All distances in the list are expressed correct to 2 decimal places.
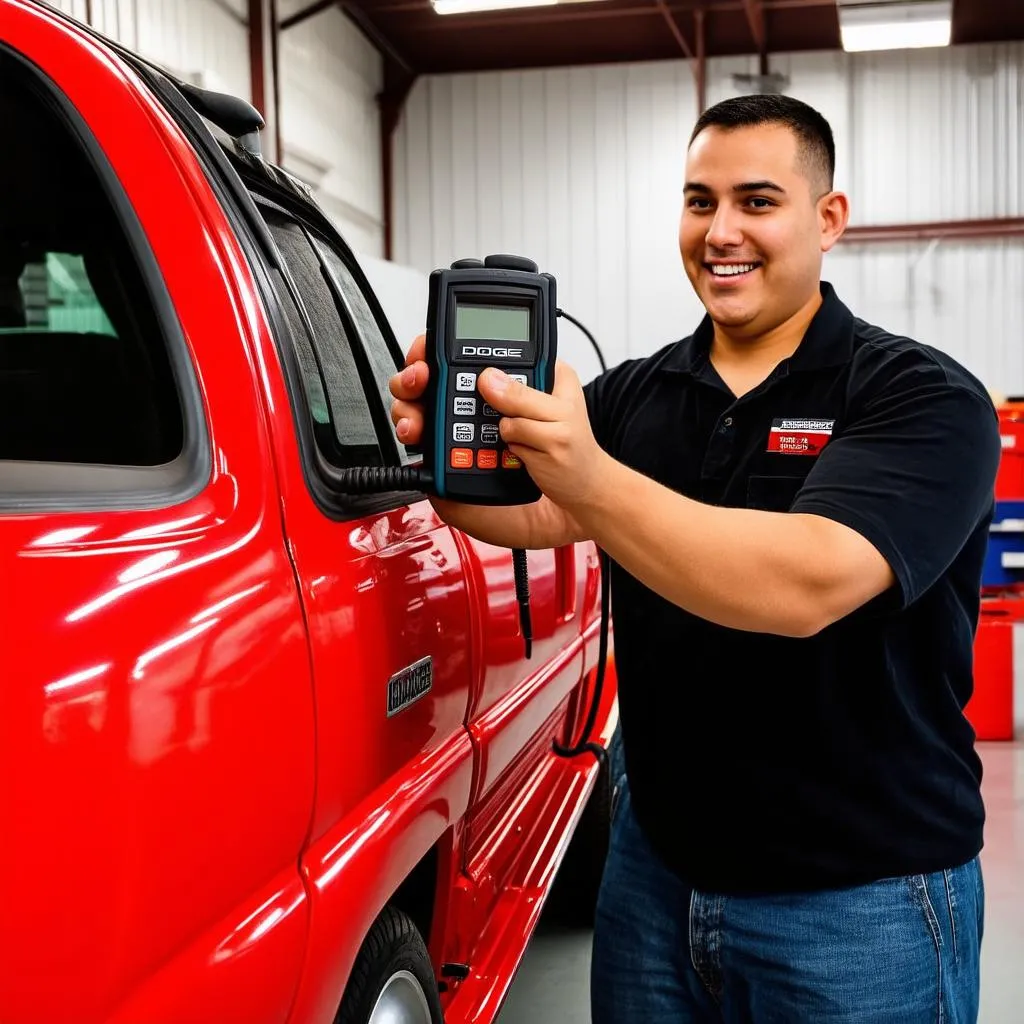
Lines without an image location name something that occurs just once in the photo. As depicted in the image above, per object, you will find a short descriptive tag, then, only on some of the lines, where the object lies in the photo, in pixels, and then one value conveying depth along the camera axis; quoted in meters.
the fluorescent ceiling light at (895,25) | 11.52
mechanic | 1.45
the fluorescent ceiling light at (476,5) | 11.38
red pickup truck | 0.98
